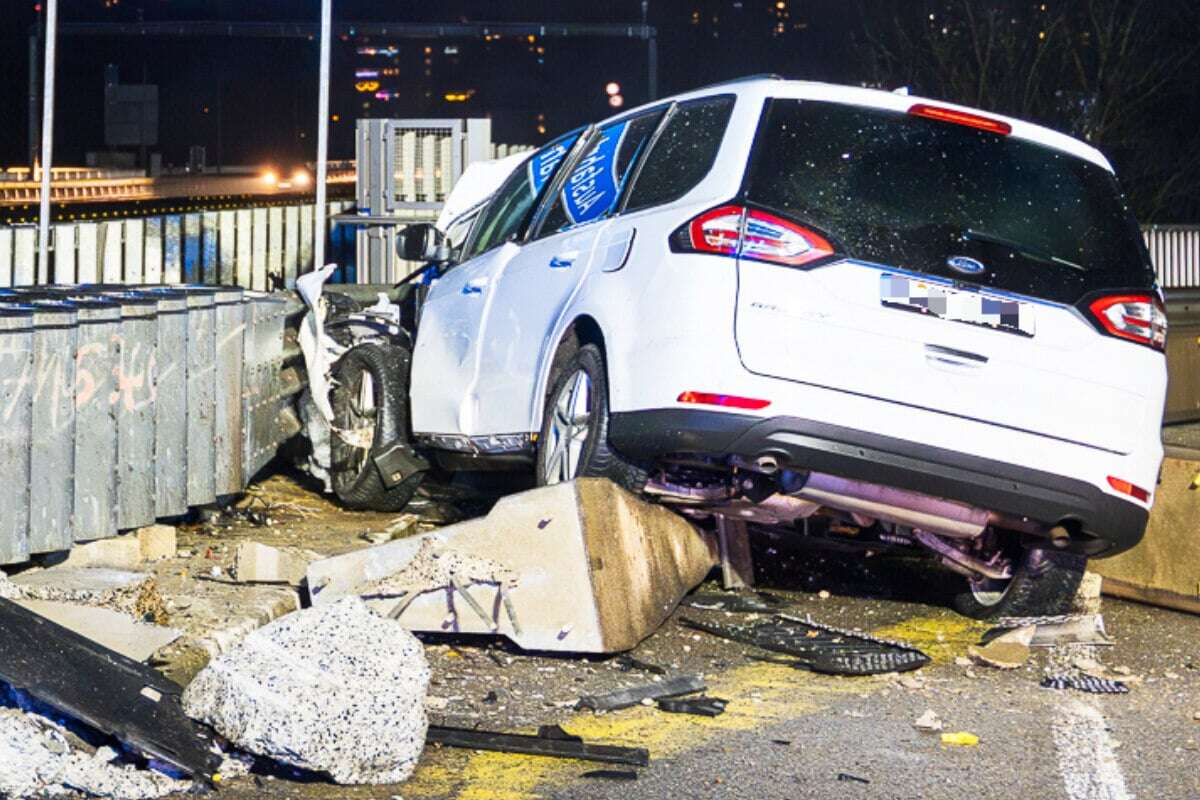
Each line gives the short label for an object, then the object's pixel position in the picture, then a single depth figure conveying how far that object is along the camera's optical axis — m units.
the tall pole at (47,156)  13.60
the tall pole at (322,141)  14.30
